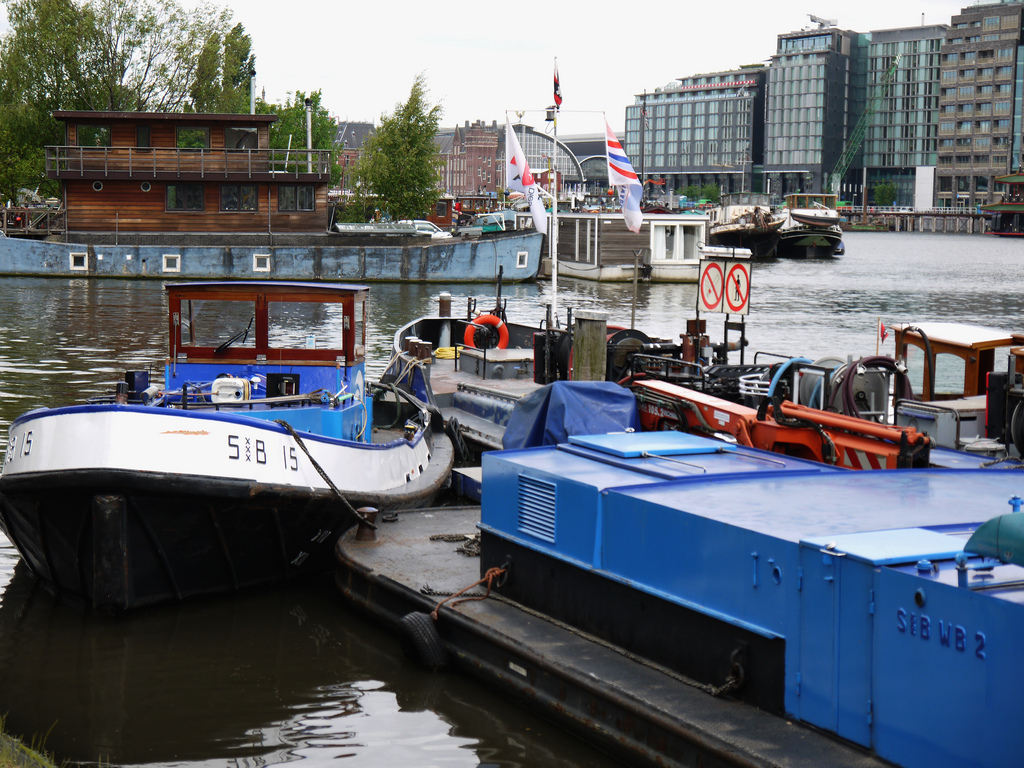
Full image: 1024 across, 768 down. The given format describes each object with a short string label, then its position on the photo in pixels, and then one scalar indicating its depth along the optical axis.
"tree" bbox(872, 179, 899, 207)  198.10
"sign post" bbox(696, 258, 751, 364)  15.25
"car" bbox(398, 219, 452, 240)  56.73
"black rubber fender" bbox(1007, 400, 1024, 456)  9.91
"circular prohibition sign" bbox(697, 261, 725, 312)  15.48
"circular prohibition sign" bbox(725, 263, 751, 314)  15.22
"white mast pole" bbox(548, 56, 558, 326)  19.64
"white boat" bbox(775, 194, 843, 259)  87.56
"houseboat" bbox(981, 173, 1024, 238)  139.62
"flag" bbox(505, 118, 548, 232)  20.67
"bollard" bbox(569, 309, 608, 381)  14.57
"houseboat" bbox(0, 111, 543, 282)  45.28
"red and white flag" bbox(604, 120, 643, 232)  20.45
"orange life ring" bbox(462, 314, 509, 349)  21.05
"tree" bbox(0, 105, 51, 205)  57.09
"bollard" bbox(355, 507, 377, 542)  10.66
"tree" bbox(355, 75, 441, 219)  63.19
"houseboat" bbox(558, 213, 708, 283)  56.47
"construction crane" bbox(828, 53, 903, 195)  198.75
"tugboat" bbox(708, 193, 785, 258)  80.50
